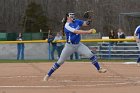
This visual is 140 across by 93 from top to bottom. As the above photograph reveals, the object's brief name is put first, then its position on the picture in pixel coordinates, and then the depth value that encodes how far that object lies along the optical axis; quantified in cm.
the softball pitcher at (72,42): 1390
